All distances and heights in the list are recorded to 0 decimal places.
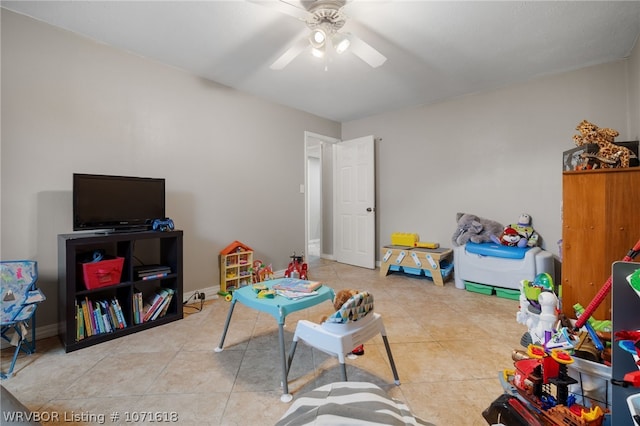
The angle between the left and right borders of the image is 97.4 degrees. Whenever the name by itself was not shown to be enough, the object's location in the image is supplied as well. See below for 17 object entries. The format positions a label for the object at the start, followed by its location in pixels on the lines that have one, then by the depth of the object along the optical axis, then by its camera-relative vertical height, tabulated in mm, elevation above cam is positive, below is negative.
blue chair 1718 -534
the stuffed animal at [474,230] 3330 -184
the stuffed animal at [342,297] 1530 -454
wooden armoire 1840 -86
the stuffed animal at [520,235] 3086 -229
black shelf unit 1938 -458
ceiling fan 1770 +1296
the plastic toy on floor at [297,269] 3461 -672
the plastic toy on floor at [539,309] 1518 -553
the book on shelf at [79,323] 1988 -766
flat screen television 2141 +112
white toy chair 1331 -571
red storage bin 2039 -428
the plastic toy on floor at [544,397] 979 -692
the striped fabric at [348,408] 690 -526
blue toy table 1507 -530
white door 4363 +193
